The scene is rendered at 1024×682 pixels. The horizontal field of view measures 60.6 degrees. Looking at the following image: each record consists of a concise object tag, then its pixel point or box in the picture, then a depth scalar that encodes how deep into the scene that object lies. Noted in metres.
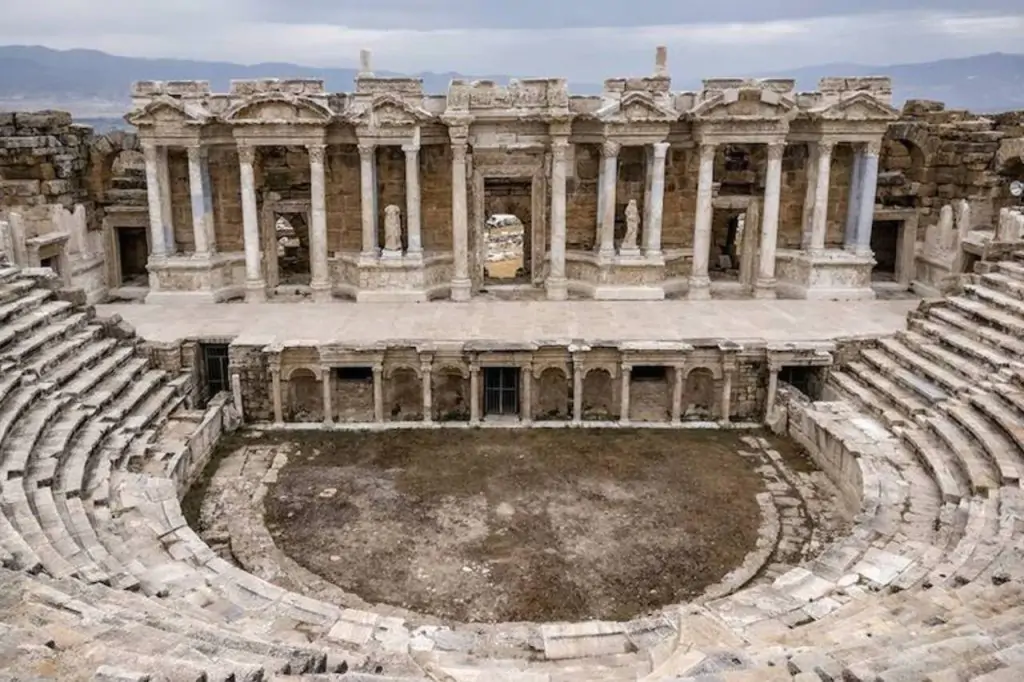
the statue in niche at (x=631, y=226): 20.67
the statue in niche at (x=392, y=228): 20.47
